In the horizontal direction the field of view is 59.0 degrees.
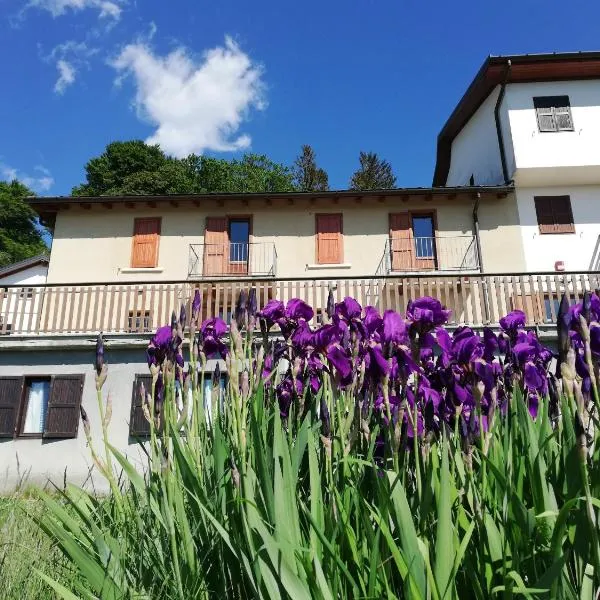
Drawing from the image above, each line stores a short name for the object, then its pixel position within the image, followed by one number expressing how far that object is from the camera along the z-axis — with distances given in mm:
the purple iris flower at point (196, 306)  2379
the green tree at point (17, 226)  39188
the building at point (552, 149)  16375
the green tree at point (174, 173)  36094
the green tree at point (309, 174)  37844
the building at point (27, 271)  25172
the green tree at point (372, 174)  37938
